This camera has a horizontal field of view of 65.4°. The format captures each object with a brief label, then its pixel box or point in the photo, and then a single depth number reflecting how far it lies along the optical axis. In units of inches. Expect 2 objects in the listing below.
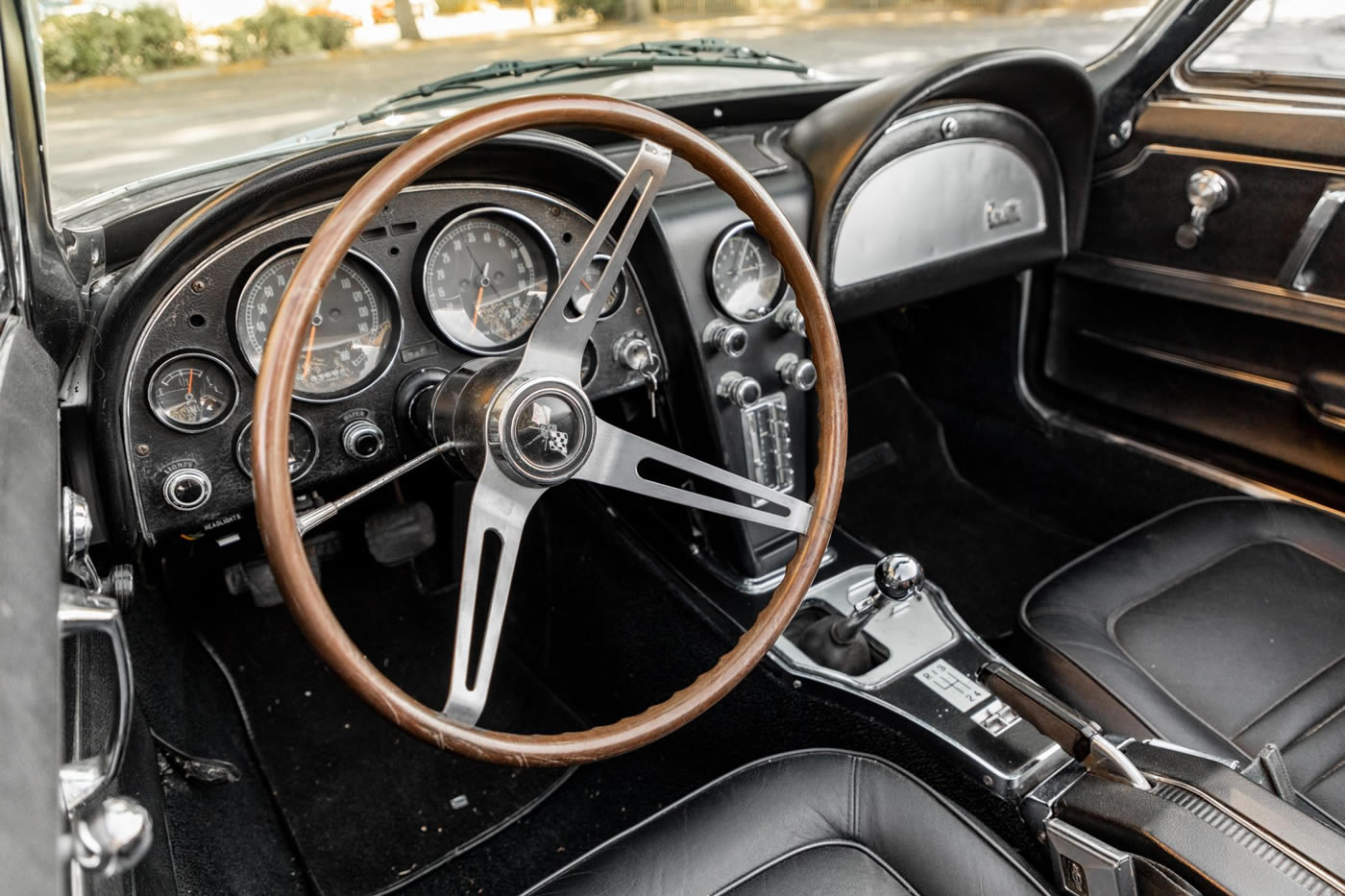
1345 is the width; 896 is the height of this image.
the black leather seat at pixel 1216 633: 62.6
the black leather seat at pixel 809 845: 50.8
